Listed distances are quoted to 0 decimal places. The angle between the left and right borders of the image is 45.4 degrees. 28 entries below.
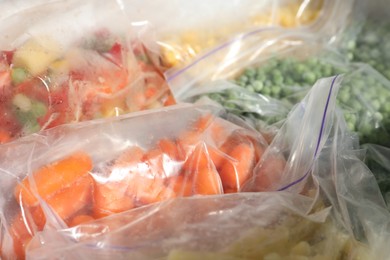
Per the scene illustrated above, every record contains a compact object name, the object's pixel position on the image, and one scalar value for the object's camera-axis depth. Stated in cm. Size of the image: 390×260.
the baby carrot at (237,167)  79
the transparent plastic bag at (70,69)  84
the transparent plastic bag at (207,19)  110
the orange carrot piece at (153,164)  76
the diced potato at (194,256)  64
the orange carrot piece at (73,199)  71
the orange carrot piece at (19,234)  71
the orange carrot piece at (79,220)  71
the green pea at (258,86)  105
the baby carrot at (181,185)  76
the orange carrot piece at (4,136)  81
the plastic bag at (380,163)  85
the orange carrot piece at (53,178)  71
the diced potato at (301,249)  66
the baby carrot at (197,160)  78
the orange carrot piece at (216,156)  80
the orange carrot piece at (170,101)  104
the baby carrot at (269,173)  79
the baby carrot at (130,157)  76
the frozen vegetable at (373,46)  108
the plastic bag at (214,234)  66
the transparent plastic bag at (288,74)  98
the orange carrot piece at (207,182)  76
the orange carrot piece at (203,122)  84
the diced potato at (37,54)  86
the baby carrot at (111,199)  73
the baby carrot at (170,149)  79
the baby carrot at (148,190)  75
